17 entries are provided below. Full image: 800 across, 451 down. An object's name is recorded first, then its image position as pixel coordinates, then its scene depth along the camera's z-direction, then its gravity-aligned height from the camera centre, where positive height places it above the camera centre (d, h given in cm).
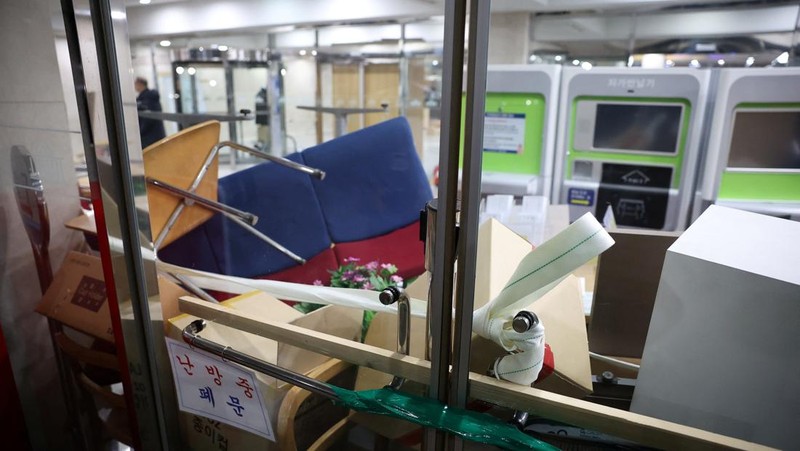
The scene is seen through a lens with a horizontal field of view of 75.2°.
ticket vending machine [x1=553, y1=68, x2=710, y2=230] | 258 -30
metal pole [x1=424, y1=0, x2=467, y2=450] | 72 -19
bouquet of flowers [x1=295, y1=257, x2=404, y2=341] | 139 -55
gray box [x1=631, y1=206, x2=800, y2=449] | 74 -37
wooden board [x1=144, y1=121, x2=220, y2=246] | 170 -30
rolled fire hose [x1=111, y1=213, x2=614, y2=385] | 77 -32
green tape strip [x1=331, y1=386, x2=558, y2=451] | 79 -52
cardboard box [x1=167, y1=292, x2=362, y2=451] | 112 -59
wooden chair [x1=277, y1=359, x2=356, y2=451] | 105 -70
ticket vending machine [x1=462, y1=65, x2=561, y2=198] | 285 -26
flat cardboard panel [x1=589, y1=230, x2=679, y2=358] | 109 -44
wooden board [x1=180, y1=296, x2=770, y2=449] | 70 -46
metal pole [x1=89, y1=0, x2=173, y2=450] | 106 -41
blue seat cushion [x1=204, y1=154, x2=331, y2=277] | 196 -54
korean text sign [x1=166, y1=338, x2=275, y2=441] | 103 -63
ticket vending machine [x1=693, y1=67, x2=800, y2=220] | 230 -27
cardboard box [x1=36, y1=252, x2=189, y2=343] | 145 -62
